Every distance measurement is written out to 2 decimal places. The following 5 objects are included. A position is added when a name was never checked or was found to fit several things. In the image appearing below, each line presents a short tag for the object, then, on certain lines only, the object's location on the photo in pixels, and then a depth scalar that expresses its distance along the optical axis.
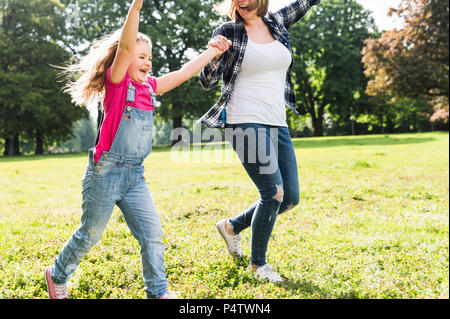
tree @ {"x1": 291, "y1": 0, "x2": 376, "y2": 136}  40.69
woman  3.30
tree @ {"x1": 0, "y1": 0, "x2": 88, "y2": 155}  29.58
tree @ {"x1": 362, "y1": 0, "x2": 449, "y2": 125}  19.23
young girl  2.78
